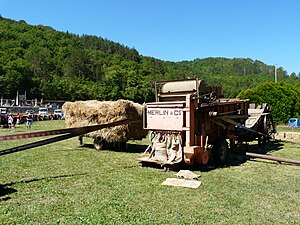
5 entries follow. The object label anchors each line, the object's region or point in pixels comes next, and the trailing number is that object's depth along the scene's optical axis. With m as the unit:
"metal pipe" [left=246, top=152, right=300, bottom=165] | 9.99
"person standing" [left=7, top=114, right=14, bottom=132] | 25.60
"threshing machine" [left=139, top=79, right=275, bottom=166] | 9.34
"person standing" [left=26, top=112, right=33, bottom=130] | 26.66
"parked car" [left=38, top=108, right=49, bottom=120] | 44.59
